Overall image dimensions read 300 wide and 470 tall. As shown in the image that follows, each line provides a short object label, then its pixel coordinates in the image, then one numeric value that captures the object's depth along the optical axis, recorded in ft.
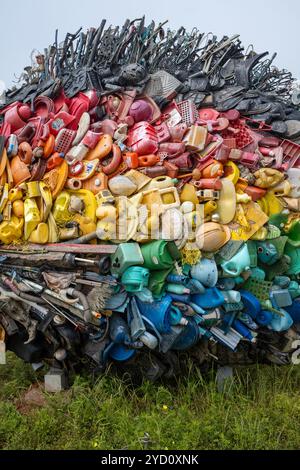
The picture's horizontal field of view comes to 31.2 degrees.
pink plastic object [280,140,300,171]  15.70
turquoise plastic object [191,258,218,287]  13.78
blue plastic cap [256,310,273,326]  14.94
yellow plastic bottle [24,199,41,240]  13.82
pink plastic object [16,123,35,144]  14.67
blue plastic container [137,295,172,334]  13.42
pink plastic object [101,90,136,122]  14.94
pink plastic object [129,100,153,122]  14.85
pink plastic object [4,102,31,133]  14.94
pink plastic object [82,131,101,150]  14.32
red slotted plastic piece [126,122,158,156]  14.29
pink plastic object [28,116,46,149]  14.44
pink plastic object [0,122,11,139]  14.82
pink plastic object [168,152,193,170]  14.42
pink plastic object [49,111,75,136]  14.57
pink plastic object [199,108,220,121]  15.25
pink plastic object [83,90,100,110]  14.82
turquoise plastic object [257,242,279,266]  14.57
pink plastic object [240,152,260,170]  14.93
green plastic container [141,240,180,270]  13.19
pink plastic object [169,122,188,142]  14.63
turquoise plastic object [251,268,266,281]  14.80
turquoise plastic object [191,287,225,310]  13.89
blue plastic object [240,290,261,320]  14.55
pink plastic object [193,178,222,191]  14.24
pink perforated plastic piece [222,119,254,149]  15.26
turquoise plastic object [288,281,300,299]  15.26
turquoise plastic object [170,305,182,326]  13.57
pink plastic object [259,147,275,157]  15.39
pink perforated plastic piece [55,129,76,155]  14.38
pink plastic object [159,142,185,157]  14.38
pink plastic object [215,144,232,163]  14.53
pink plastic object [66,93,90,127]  14.79
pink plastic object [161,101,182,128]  14.99
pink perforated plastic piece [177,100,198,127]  14.96
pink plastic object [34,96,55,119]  14.96
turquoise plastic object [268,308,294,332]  15.10
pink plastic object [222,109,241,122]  15.35
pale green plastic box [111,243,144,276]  13.12
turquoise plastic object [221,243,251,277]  13.94
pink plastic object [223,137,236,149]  14.89
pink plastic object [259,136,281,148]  15.61
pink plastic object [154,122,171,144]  14.57
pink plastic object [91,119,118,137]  14.64
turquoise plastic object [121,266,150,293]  13.20
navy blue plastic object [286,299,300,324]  15.47
